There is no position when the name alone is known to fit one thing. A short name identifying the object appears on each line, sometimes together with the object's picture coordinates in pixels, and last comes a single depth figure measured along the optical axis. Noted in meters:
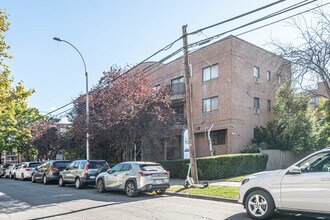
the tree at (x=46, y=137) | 34.94
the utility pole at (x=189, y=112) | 15.21
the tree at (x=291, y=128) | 25.02
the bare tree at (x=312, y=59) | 13.11
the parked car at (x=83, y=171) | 17.70
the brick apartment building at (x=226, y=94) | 25.78
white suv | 7.25
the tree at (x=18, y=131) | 41.02
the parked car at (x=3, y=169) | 36.08
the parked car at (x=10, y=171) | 31.36
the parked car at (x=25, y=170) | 27.16
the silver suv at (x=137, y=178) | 13.37
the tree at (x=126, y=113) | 20.62
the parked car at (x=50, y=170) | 21.83
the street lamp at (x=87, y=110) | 21.93
